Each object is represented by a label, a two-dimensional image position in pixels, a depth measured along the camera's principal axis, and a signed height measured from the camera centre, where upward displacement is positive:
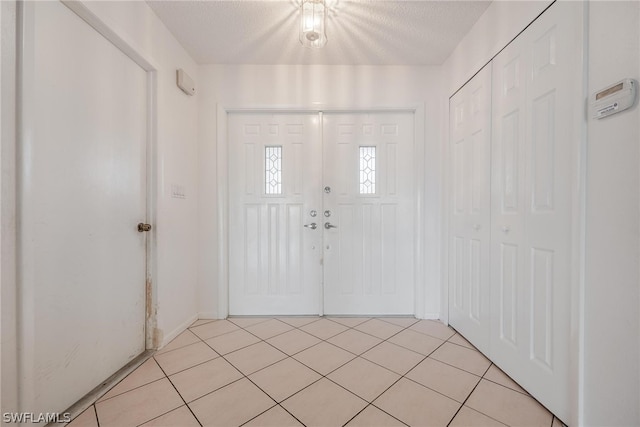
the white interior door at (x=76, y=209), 1.02 +0.00
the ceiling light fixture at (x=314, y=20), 1.55 +1.23
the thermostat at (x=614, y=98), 0.87 +0.43
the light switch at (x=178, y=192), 1.92 +0.15
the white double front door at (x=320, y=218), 2.34 -0.07
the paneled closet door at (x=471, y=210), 1.66 +0.01
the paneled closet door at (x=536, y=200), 1.12 +0.06
